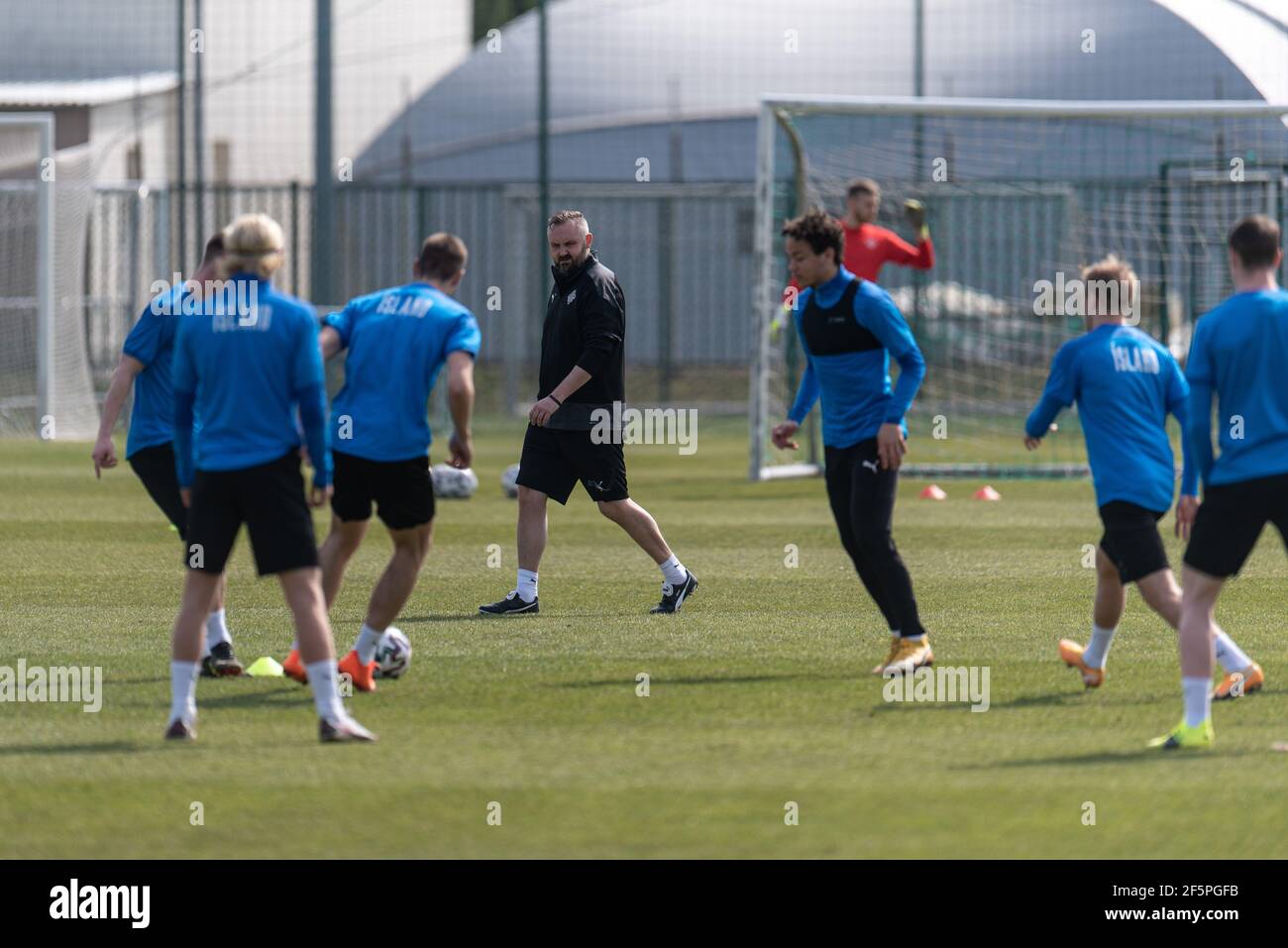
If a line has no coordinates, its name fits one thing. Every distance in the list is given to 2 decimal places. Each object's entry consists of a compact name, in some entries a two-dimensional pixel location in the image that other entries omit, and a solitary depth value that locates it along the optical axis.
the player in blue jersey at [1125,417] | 15.12
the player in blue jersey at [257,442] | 13.65
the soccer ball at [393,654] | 16.48
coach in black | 20.77
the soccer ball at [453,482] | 33.56
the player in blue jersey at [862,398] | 16.70
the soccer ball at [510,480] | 32.91
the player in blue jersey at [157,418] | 16.98
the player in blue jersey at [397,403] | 15.66
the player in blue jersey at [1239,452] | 13.59
